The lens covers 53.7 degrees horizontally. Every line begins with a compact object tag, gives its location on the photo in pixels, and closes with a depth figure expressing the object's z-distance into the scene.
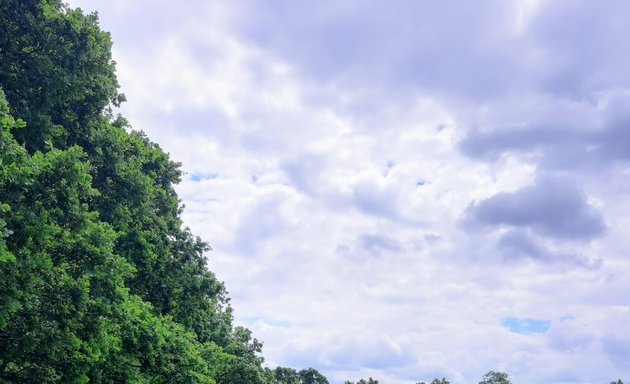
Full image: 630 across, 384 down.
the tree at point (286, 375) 71.93
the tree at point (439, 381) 72.25
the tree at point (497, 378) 88.01
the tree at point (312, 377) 81.12
